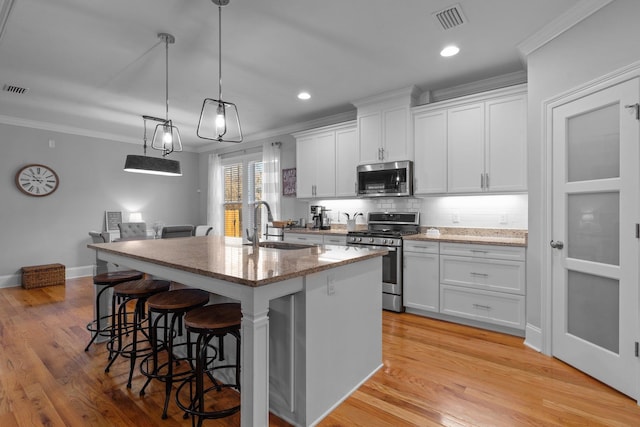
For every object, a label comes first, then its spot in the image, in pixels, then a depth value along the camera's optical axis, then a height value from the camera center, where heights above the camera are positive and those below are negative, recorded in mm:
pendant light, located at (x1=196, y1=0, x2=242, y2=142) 2352 +1542
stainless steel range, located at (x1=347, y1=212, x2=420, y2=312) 3814 -376
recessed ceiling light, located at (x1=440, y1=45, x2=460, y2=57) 3002 +1535
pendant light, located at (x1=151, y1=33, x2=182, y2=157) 2821 +1477
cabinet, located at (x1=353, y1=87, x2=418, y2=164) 4043 +1128
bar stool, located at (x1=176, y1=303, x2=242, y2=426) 1707 -609
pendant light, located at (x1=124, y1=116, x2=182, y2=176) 3207 +500
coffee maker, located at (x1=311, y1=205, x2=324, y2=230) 5043 -49
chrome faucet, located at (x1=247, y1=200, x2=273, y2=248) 2404 -140
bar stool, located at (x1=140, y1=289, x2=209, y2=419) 1969 -594
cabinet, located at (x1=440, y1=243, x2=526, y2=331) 3100 -721
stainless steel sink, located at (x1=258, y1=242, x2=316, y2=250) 2768 -283
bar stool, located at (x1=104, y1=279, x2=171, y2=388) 2389 -598
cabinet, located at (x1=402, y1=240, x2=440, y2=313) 3576 -710
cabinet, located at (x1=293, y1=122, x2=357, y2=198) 4676 +790
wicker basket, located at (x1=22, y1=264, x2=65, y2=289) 5035 -983
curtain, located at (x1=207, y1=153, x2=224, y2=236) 7164 +428
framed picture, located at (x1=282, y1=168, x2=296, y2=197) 5723 +558
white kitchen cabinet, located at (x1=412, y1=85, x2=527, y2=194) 3332 +771
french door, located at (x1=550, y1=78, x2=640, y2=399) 2105 -165
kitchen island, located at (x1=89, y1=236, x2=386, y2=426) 1489 -577
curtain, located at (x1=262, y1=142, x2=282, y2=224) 5895 +686
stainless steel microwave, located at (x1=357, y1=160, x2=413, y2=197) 4023 +434
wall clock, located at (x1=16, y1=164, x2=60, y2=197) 5332 +575
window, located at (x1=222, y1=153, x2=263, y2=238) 6594 +503
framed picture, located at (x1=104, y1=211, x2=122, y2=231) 6266 -122
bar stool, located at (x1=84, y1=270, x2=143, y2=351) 2727 -574
